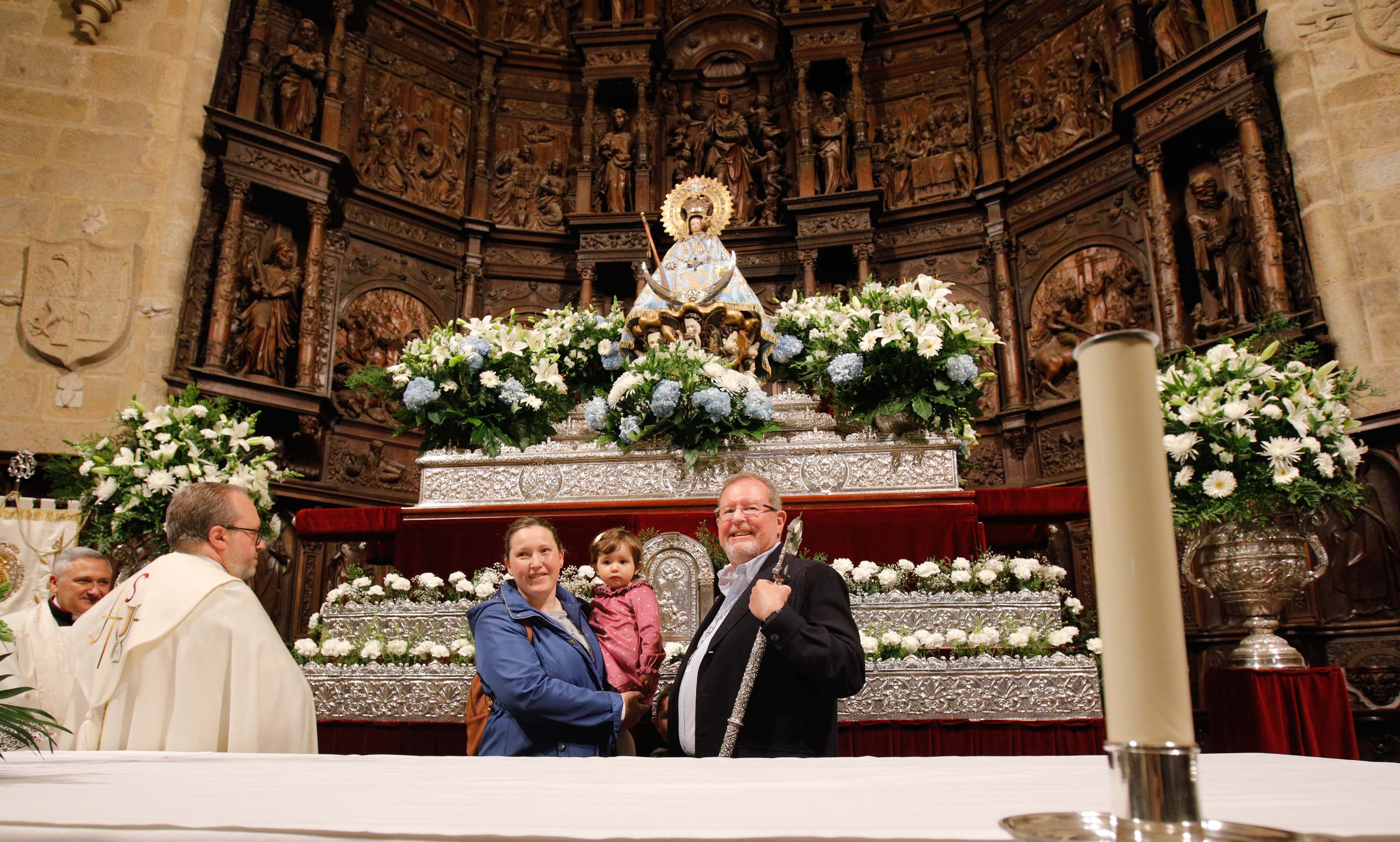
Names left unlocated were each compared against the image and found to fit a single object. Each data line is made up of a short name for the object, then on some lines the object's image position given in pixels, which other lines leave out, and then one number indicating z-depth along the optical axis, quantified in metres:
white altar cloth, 0.87
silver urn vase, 4.46
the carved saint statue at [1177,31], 9.55
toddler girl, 3.64
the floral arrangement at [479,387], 5.80
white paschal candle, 0.74
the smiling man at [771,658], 2.64
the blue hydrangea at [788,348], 6.17
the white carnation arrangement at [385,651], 4.54
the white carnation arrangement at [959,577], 4.49
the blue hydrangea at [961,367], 5.20
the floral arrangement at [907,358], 5.29
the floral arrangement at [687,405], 5.24
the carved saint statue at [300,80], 10.80
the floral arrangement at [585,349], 6.49
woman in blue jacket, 3.00
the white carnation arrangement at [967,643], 4.15
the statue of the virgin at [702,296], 6.25
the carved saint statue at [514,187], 12.88
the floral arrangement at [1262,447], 4.43
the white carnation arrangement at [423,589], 4.82
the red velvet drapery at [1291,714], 4.12
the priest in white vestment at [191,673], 2.99
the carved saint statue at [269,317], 9.84
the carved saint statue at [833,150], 12.12
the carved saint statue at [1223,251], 8.47
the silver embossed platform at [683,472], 5.30
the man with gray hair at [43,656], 4.53
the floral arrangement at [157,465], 5.91
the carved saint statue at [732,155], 12.88
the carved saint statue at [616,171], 12.70
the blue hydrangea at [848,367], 5.36
